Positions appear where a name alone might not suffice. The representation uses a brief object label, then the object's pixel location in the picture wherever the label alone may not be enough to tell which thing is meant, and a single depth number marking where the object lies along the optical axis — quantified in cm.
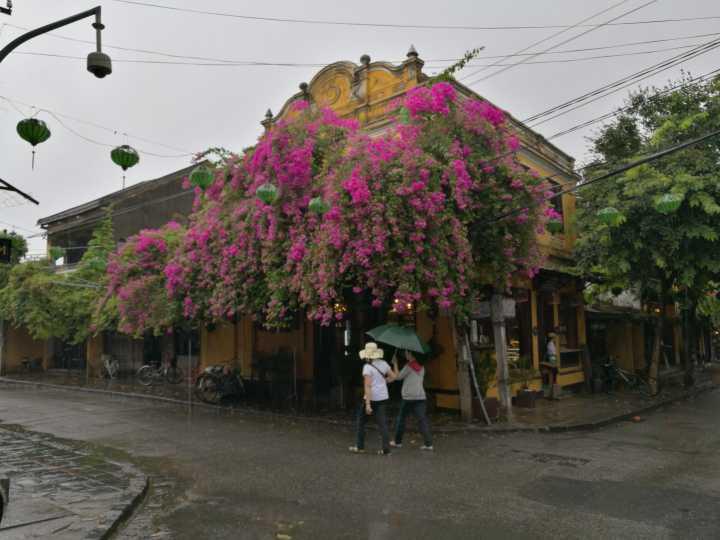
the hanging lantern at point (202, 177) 964
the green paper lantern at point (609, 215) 1103
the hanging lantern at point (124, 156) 787
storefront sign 1227
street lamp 643
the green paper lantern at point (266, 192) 965
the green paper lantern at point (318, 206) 982
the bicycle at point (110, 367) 2340
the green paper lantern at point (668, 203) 1010
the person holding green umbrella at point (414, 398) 930
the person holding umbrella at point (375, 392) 889
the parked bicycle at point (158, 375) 2062
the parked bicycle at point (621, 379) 1773
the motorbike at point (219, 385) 1566
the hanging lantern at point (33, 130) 679
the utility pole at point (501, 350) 1198
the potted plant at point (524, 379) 1421
